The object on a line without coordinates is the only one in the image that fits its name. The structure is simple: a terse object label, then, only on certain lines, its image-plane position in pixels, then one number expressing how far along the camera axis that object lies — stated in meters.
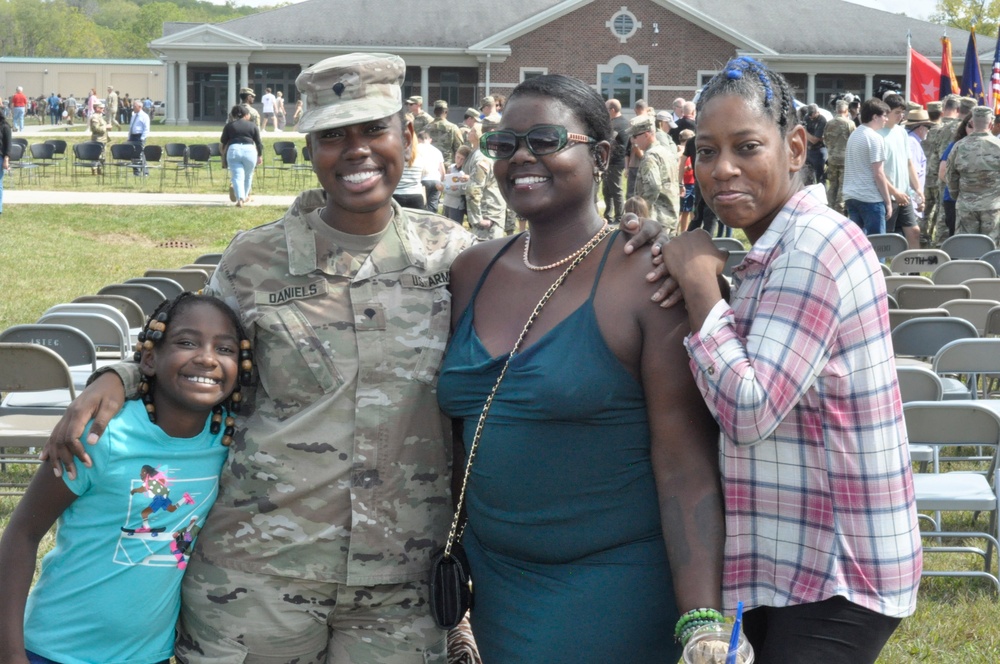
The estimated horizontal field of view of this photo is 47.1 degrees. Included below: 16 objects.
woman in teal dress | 2.28
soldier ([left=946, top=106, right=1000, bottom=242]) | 12.93
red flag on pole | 20.92
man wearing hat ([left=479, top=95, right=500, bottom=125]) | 18.91
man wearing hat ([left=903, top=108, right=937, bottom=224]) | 15.03
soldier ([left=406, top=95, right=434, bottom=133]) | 16.88
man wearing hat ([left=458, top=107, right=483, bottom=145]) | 18.37
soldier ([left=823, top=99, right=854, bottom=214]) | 16.27
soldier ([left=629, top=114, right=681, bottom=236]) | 13.76
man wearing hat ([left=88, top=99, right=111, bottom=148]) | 27.92
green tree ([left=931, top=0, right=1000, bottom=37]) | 63.69
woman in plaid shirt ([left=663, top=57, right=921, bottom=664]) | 2.11
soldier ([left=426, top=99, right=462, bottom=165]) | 17.58
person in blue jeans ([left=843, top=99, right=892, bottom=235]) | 12.69
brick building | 45.41
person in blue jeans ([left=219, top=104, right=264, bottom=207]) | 18.02
